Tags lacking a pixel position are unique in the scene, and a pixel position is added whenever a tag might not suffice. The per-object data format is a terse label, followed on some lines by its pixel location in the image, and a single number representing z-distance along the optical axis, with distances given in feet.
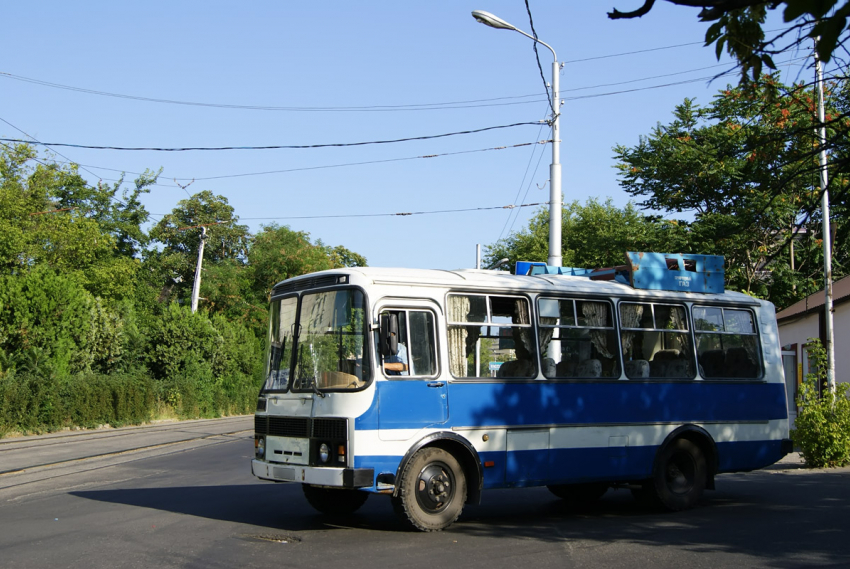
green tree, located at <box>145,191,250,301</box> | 205.16
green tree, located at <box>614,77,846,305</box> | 99.30
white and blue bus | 30.04
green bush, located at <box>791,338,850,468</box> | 52.60
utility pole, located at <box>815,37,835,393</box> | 58.34
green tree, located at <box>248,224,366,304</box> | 191.42
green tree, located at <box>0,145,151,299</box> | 138.64
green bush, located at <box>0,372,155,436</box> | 84.94
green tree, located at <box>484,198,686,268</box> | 107.86
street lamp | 58.59
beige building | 85.15
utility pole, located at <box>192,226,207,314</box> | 143.51
